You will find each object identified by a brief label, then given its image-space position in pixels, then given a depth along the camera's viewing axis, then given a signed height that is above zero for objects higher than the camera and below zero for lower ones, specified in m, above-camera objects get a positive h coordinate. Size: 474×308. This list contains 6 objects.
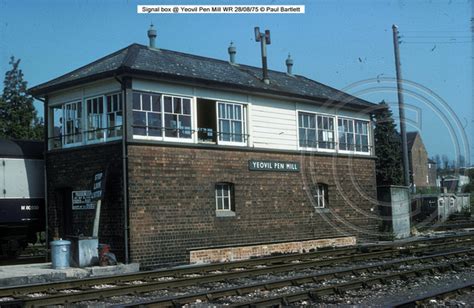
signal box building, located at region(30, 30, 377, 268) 15.68 +1.37
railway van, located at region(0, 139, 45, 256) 16.72 +0.48
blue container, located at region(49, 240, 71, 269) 14.26 -1.09
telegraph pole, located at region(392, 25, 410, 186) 26.99 +3.20
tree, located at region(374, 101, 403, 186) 45.31 +3.10
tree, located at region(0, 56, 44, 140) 35.16 +6.16
